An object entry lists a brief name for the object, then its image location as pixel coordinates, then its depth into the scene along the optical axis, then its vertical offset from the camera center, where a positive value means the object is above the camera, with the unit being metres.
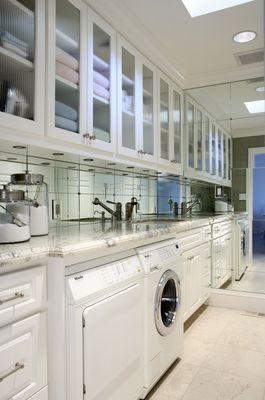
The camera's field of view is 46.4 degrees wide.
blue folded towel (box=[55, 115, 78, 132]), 1.63 +0.43
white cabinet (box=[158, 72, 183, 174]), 2.89 +0.78
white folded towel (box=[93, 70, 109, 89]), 1.95 +0.79
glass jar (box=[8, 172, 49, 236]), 1.59 -0.04
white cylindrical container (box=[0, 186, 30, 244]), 1.29 -0.07
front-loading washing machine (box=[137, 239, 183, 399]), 1.65 -0.63
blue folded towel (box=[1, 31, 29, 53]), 1.38 +0.74
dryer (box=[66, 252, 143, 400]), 1.17 -0.55
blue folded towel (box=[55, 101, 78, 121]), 1.64 +0.50
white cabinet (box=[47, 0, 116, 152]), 1.61 +0.73
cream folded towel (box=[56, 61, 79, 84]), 1.65 +0.71
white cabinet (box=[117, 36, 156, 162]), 2.22 +0.78
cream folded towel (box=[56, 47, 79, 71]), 1.65 +0.79
